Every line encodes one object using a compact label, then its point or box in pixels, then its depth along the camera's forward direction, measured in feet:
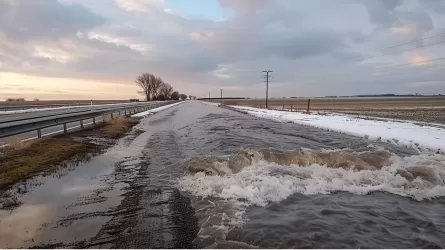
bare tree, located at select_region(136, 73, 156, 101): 578.25
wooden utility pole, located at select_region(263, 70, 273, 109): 276.02
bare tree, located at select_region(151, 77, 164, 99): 599.41
